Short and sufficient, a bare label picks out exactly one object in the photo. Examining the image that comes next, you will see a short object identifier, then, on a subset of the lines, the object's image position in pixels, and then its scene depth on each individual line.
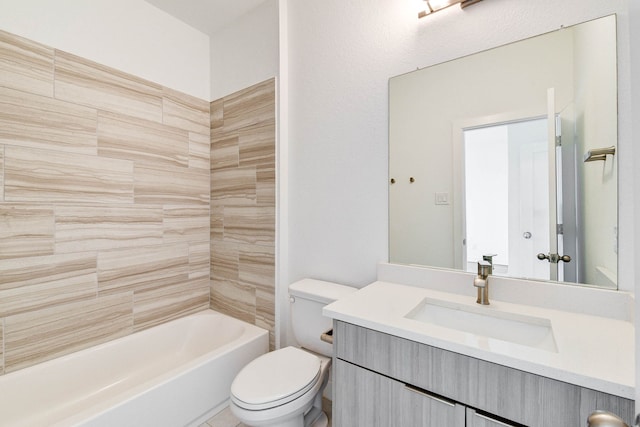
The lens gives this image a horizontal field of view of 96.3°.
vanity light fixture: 1.31
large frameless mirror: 1.08
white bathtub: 1.40
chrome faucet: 1.15
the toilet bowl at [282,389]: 1.22
